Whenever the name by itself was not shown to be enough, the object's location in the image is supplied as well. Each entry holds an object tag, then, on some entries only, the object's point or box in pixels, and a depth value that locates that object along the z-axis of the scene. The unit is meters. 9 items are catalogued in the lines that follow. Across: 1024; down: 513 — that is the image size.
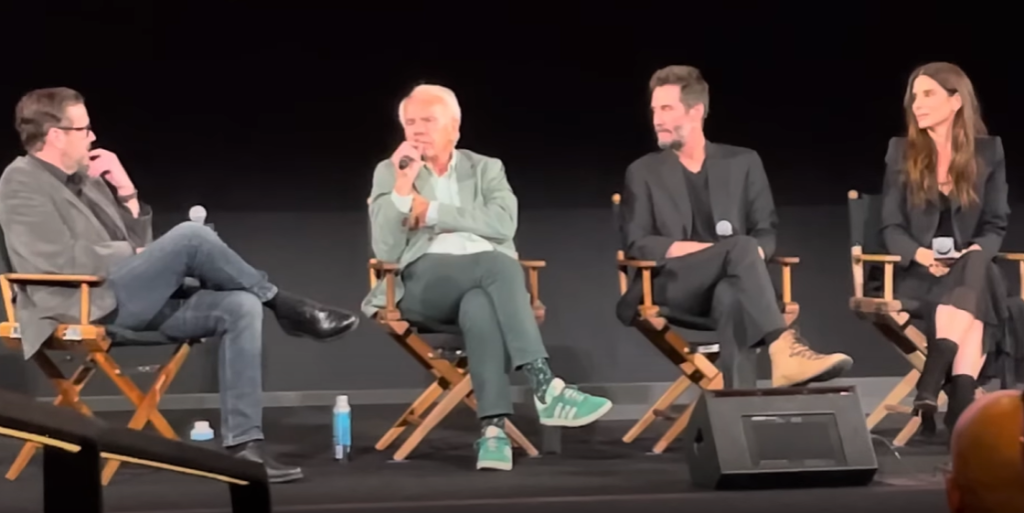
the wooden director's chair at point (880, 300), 6.68
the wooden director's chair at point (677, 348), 6.45
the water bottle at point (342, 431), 6.43
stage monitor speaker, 5.13
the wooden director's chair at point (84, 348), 5.76
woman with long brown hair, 6.65
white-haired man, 6.01
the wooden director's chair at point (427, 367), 6.36
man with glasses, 5.79
